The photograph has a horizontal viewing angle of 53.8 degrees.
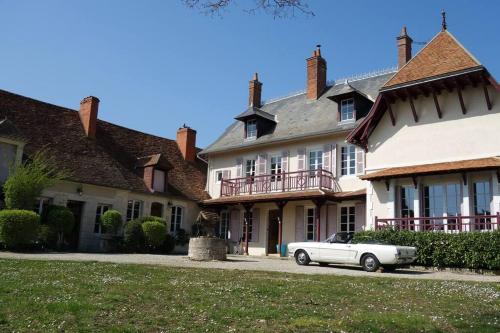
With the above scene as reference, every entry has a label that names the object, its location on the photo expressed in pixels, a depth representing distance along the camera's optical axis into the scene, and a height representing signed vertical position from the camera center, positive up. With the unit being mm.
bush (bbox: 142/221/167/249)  21750 +597
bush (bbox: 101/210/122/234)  21594 +1070
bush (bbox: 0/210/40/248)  16703 +478
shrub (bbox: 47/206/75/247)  19266 +899
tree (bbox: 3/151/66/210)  18047 +2089
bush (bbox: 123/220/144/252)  21438 +409
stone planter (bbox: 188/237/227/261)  16562 -10
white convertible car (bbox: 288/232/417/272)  13555 +33
